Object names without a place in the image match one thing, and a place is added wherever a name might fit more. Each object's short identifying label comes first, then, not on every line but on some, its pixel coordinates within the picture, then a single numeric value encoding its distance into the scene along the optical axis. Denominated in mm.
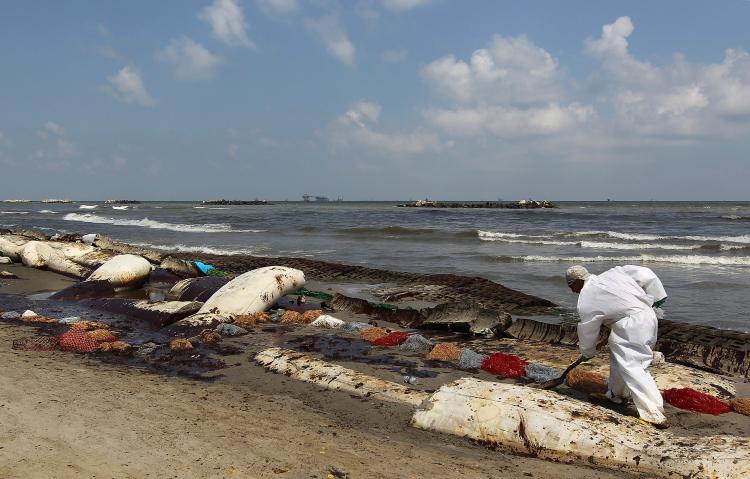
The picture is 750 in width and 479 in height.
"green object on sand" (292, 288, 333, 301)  10845
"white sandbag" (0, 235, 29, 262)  15686
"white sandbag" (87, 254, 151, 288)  11469
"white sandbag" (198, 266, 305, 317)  8648
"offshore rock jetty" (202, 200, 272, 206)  121694
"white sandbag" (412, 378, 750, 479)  3686
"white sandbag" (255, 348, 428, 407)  5129
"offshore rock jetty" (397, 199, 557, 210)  79875
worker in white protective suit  4539
